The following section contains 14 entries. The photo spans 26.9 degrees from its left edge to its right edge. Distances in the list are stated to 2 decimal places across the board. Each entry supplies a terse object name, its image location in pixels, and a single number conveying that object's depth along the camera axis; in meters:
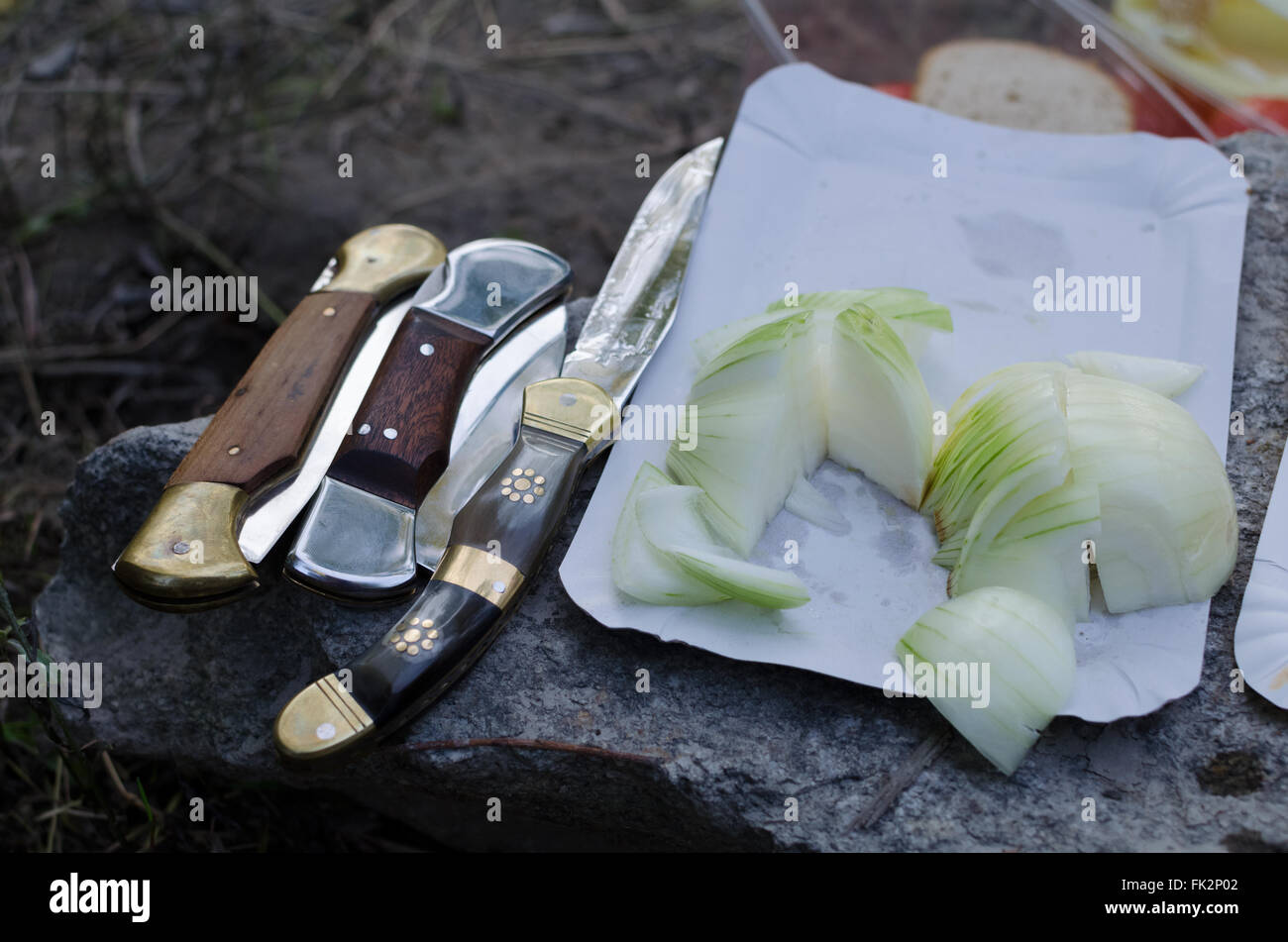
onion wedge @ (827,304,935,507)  0.65
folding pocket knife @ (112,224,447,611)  0.62
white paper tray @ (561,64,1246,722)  0.63
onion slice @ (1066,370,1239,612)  0.62
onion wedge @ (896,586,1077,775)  0.61
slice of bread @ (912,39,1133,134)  0.82
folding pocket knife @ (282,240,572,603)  0.63
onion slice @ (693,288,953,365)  0.67
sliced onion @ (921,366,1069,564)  0.62
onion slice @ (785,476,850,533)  0.65
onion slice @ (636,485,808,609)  0.62
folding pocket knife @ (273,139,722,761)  0.61
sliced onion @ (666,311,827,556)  0.64
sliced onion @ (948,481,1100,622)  0.62
